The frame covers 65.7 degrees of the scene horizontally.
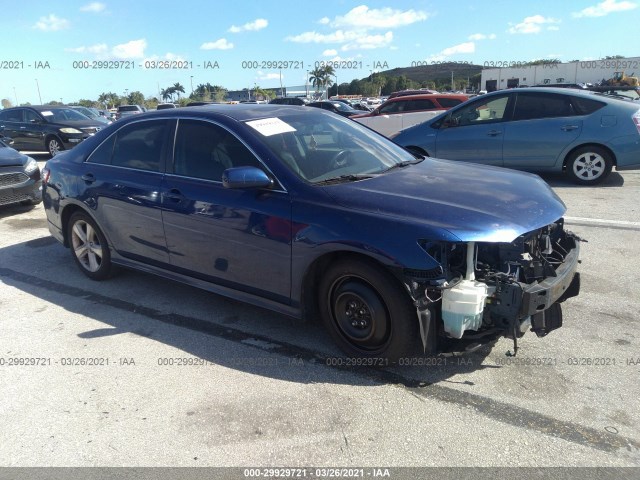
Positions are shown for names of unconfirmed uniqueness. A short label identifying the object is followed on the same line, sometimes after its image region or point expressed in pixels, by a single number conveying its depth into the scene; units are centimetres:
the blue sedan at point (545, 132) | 764
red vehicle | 1406
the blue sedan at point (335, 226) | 283
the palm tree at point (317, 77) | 9434
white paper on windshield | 370
